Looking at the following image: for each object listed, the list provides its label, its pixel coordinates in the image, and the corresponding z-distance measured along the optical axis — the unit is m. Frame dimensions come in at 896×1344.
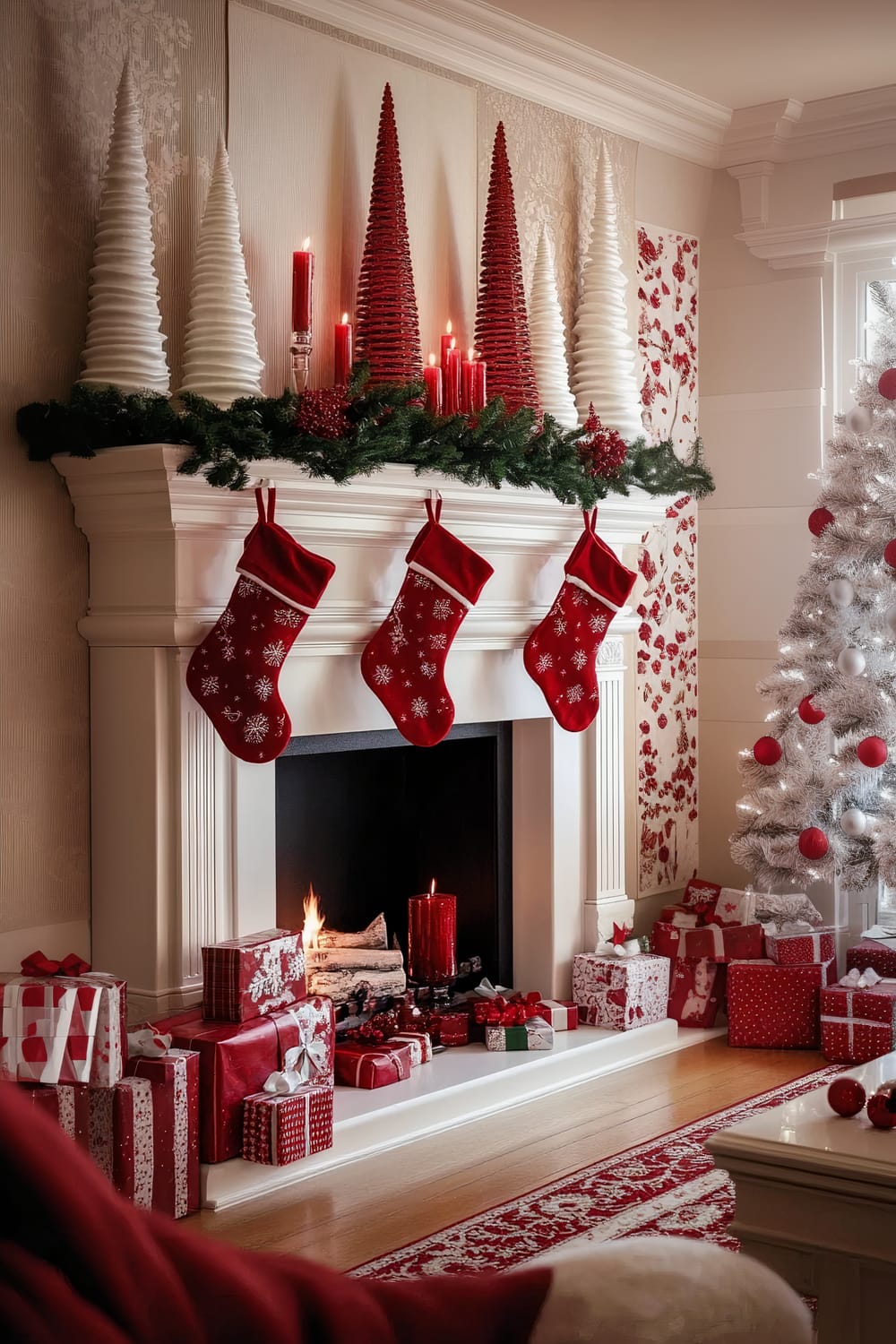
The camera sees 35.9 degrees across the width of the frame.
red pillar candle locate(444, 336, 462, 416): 3.68
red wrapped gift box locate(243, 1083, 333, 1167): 2.96
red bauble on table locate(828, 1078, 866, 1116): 2.41
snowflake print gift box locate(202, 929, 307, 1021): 3.02
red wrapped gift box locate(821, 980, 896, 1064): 4.04
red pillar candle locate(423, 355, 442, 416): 3.66
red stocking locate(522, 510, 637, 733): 3.94
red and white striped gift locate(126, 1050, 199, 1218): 2.77
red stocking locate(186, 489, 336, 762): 3.05
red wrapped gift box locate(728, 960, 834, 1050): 4.26
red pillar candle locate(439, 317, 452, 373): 3.81
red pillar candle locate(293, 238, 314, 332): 3.31
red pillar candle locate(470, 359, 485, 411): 3.69
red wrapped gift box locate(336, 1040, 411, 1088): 3.49
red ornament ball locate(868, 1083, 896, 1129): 2.36
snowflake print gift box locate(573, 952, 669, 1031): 4.11
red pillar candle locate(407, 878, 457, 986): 3.93
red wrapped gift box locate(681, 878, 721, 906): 4.54
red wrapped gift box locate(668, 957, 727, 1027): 4.43
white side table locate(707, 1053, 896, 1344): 2.14
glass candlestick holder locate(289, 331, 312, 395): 3.32
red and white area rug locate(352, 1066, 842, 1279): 2.66
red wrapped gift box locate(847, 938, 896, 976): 4.42
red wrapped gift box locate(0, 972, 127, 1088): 2.59
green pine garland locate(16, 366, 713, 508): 2.92
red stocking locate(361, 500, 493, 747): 3.47
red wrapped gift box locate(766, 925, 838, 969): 4.30
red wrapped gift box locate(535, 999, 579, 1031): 4.03
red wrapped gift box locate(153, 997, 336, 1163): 2.91
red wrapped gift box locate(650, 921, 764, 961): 4.37
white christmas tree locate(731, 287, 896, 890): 4.07
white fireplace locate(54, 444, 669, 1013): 3.03
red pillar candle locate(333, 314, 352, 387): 3.52
